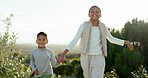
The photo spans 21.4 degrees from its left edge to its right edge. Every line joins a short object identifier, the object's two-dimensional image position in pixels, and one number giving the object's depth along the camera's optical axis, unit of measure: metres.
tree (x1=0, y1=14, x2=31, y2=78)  4.33
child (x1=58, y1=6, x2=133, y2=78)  5.65
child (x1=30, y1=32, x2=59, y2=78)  5.57
